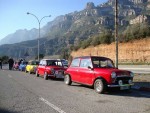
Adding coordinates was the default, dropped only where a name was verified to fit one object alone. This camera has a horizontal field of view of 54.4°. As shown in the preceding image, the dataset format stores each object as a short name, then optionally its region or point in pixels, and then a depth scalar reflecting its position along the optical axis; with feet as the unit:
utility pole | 35.95
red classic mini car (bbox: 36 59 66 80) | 34.17
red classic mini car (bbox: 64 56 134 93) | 21.39
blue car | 59.71
